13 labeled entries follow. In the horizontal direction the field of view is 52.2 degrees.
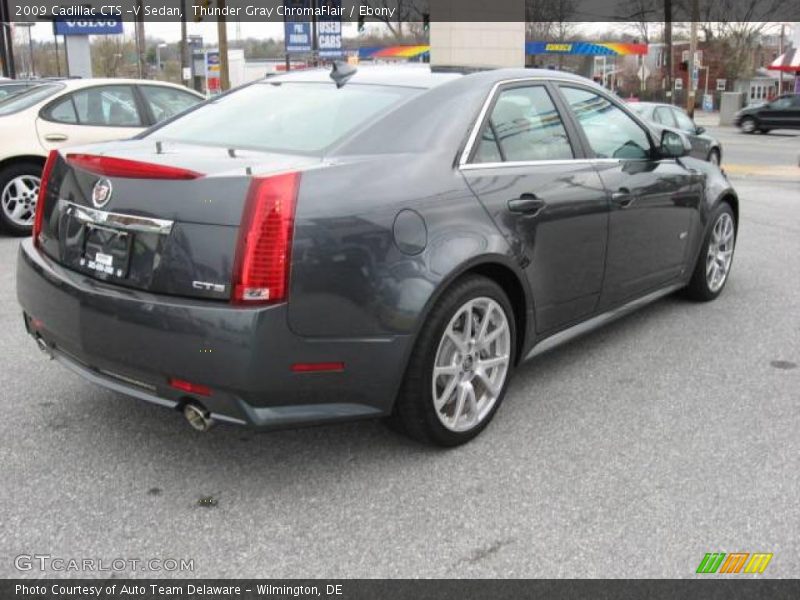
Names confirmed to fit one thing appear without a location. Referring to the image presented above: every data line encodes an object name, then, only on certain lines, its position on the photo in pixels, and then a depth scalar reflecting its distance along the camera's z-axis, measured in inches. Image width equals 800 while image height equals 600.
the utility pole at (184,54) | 1883.1
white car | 313.7
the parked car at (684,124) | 593.6
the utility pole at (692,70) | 1449.3
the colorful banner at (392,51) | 1937.7
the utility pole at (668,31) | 1615.4
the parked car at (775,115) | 1304.1
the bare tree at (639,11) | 1951.4
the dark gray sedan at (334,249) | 110.2
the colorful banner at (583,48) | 2063.0
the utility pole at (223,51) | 1050.2
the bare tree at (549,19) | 2281.0
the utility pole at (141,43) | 1614.2
